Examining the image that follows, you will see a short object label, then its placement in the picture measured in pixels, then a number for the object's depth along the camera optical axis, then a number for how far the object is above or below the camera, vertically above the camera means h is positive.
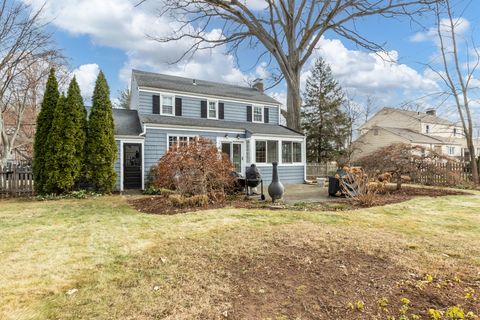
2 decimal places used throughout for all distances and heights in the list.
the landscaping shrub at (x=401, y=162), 10.28 +0.08
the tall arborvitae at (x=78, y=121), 10.37 +1.82
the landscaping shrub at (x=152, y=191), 11.41 -1.07
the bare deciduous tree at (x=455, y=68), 15.67 +5.75
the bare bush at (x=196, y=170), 7.97 -0.13
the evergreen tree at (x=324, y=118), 24.61 +4.33
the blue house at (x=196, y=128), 12.55 +1.99
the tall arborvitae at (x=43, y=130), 10.13 +1.44
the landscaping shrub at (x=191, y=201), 7.75 -1.02
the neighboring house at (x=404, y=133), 27.98 +3.45
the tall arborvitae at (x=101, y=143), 10.76 +0.96
